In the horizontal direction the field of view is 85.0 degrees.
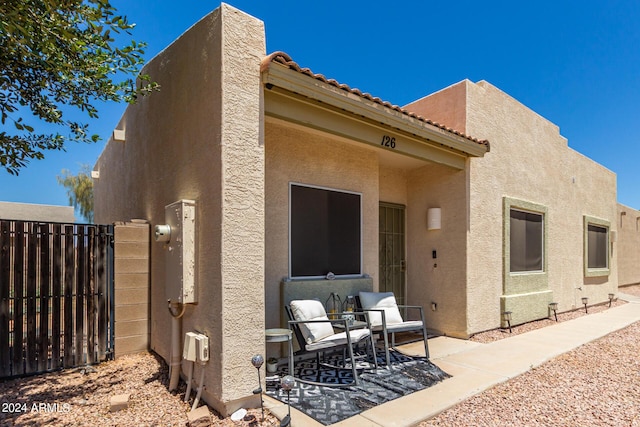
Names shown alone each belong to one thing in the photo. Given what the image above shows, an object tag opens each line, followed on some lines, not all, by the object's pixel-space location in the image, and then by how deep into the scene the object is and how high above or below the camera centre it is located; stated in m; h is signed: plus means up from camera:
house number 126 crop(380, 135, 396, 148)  5.82 +1.38
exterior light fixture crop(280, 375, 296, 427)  3.24 -1.50
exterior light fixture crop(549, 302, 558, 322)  9.30 -2.24
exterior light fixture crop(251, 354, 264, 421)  3.64 -1.47
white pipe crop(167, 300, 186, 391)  4.54 -1.62
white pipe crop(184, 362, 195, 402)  4.14 -1.94
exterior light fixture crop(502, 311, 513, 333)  7.96 -2.13
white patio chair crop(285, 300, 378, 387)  4.51 -1.51
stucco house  3.92 +0.56
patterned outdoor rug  3.84 -2.08
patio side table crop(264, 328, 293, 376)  4.40 -1.45
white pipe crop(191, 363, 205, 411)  3.92 -1.90
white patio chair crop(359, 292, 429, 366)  5.32 -1.50
